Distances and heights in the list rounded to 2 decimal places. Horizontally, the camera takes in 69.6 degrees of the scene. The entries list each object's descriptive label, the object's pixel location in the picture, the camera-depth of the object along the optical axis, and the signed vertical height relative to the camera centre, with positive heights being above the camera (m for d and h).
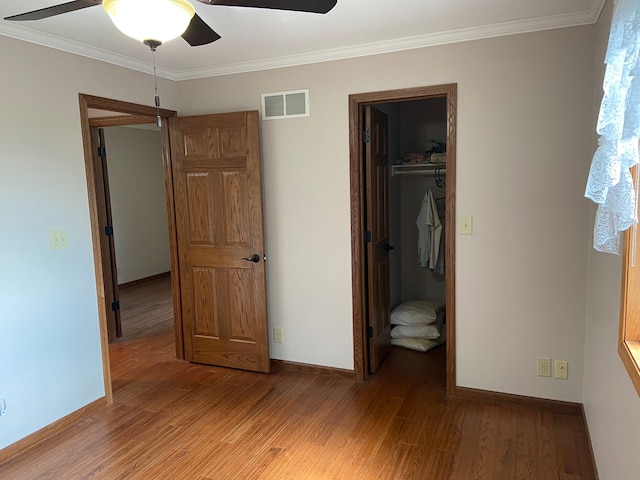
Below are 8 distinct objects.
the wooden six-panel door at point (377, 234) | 3.43 -0.39
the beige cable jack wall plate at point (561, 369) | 2.85 -1.17
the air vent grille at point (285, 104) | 3.35 +0.62
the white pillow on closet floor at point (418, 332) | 4.12 -1.32
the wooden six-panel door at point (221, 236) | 3.48 -0.36
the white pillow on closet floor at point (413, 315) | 4.14 -1.17
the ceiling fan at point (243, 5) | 1.70 +0.69
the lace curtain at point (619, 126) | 1.23 +0.14
